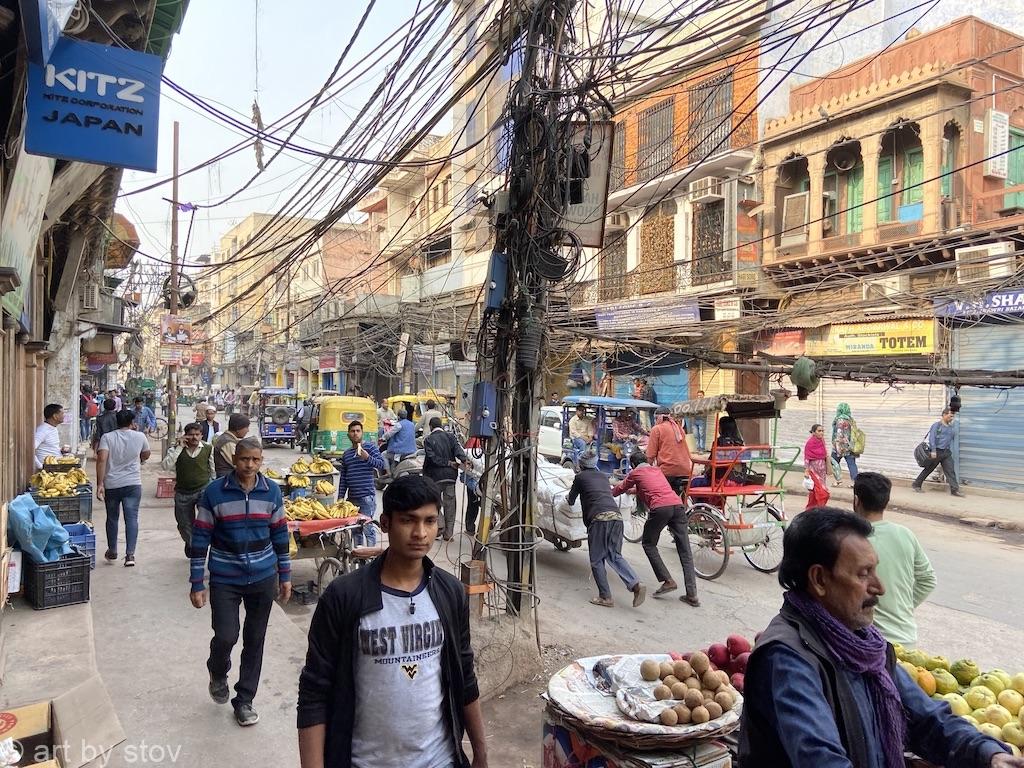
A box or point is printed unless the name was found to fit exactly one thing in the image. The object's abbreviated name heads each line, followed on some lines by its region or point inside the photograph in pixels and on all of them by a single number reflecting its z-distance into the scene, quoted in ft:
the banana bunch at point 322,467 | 34.69
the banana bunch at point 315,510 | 24.64
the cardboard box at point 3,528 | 18.51
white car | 60.58
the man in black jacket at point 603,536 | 24.62
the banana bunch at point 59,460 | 33.97
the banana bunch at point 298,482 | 30.89
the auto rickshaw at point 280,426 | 88.02
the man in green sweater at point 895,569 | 12.28
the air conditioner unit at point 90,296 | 55.57
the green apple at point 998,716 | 9.30
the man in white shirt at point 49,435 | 32.58
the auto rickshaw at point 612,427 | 57.06
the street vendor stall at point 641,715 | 9.36
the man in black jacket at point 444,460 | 32.81
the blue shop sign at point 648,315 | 69.82
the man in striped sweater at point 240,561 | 14.32
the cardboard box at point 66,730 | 11.12
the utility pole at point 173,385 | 60.80
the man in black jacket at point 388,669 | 7.58
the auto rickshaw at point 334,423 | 62.80
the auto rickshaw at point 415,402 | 76.33
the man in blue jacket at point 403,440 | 44.27
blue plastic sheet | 20.22
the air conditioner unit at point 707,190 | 69.15
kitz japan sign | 15.37
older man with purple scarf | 5.81
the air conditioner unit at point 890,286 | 54.08
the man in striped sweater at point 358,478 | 29.60
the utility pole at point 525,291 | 18.75
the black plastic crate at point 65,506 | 26.71
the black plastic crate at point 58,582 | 20.10
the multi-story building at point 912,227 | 50.42
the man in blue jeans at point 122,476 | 25.91
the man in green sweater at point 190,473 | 25.25
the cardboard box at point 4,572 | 17.85
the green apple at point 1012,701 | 9.62
